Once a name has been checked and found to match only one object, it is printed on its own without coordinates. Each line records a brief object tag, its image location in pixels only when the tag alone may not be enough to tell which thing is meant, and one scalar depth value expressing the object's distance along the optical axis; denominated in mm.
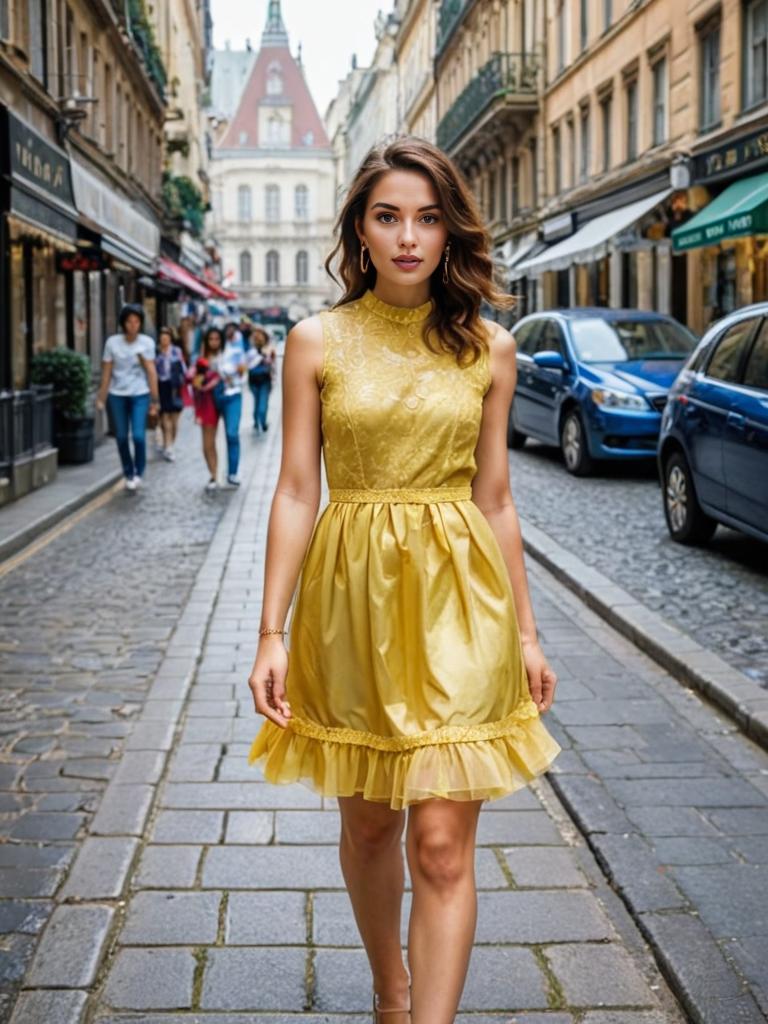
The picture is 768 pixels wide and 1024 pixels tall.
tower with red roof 114188
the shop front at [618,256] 25094
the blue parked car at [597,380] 15234
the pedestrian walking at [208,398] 14992
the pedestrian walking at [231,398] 15203
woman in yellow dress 2721
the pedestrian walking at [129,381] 14664
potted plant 16453
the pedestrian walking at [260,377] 23453
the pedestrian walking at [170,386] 19672
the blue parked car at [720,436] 8922
